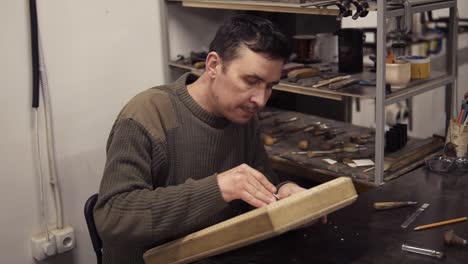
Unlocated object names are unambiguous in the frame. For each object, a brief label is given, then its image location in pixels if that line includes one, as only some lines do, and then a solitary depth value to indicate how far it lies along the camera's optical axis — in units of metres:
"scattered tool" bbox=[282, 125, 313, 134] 2.36
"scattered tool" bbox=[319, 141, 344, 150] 2.14
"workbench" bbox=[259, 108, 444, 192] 1.89
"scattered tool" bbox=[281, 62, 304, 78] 2.16
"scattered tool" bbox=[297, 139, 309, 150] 2.16
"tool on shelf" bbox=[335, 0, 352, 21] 1.73
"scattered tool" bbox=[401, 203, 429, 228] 1.41
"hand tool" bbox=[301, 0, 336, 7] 1.79
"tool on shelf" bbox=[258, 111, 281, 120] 2.56
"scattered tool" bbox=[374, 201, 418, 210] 1.50
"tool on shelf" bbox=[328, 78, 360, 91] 1.91
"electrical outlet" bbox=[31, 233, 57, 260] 2.19
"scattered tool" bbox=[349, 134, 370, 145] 2.17
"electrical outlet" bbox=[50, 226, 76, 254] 2.24
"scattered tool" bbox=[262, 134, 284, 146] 2.24
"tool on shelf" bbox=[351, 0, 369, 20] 1.70
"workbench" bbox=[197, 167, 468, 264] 1.26
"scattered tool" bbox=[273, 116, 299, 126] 2.46
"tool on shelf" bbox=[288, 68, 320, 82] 2.09
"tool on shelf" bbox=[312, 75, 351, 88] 1.96
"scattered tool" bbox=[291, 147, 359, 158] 2.08
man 1.25
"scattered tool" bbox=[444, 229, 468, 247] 1.28
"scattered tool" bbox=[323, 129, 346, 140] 2.26
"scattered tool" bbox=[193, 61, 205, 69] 2.37
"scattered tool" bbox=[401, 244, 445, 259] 1.24
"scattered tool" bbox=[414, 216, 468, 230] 1.38
